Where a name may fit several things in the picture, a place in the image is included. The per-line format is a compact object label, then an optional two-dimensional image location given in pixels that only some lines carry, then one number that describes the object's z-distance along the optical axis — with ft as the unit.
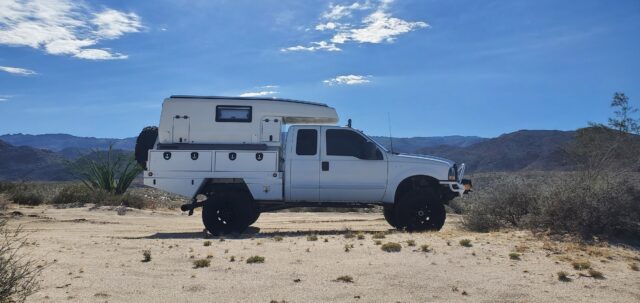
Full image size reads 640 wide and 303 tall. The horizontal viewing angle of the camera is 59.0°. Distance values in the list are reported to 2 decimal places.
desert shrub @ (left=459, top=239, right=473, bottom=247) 28.84
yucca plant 69.26
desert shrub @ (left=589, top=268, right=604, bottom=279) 22.89
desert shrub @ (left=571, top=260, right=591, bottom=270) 23.98
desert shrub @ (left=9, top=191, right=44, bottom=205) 64.49
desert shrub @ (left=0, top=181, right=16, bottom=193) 73.53
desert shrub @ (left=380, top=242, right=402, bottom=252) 27.94
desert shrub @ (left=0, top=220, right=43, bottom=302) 16.97
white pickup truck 37.04
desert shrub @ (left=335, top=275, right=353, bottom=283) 22.15
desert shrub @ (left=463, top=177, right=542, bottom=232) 37.86
